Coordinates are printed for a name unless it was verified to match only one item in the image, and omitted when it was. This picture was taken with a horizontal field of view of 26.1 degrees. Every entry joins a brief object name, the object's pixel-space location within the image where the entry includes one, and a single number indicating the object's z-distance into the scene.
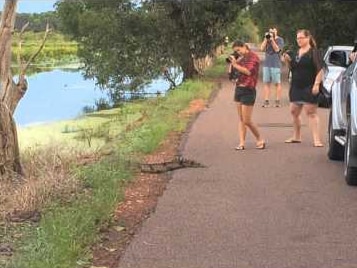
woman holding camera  11.51
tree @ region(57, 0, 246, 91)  30.03
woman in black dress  11.59
